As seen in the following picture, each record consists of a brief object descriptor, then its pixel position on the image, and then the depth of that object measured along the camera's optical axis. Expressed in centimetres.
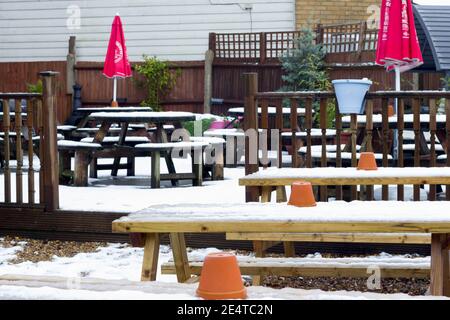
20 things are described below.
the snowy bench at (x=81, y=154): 1462
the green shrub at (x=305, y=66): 2583
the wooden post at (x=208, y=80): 2846
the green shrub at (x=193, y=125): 2436
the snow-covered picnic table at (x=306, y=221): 536
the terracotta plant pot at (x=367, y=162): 812
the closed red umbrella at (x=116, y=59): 2216
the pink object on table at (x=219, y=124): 2332
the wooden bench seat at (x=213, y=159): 1590
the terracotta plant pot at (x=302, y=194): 607
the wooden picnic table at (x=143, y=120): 1426
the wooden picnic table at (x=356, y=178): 761
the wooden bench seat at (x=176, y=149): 1411
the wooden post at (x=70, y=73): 3020
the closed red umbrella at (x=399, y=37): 1389
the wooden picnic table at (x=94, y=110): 1770
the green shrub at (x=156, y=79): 2913
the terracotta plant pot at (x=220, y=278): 371
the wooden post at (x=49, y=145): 1110
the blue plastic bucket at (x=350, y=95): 1025
